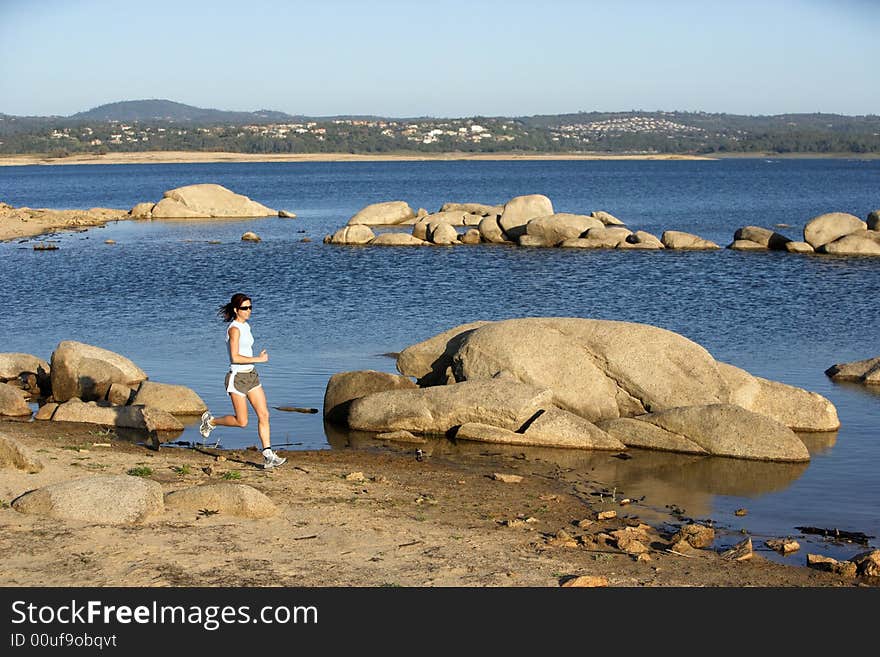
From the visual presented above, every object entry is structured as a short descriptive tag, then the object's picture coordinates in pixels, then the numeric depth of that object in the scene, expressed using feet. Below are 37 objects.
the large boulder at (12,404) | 60.18
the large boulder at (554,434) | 55.11
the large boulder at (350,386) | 60.64
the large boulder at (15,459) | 42.01
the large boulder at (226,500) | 37.58
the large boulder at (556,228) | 169.58
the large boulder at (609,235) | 164.86
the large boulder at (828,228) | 159.43
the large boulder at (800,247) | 158.20
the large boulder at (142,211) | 236.02
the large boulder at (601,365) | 59.57
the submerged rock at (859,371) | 70.44
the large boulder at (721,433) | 53.52
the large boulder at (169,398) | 60.23
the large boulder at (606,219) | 200.85
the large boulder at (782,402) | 59.67
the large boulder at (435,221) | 179.42
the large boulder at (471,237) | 178.43
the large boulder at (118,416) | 56.75
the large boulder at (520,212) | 178.70
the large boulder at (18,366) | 68.49
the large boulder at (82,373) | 64.28
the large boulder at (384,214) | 207.10
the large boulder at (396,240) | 174.19
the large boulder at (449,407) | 56.29
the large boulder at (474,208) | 206.49
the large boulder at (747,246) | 164.14
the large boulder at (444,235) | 174.70
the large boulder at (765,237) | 163.94
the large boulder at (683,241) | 163.63
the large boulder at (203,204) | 238.07
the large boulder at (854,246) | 153.43
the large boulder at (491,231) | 178.70
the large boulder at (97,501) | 36.09
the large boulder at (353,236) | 177.58
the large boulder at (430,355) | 66.71
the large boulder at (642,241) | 162.62
